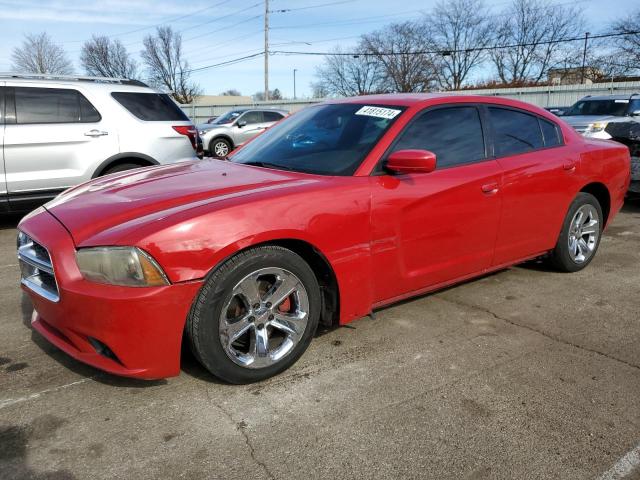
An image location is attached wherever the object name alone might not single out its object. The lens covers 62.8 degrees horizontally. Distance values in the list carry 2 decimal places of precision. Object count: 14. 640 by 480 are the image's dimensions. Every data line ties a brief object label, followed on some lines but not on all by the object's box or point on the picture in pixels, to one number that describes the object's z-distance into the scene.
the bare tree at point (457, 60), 56.06
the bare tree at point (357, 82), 59.91
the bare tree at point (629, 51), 40.88
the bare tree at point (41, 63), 50.84
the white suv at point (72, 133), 6.02
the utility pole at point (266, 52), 37.38
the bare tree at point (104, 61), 61.38
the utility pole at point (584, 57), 48.03
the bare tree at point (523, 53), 53.50
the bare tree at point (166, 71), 60.62
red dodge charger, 2.45
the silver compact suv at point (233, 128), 16.97
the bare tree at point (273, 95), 79.28
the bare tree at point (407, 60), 55.41
